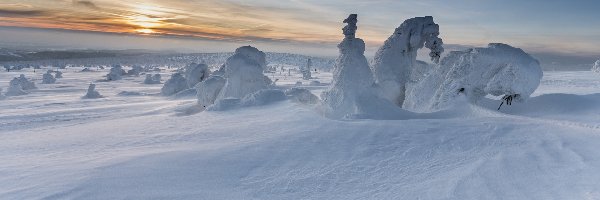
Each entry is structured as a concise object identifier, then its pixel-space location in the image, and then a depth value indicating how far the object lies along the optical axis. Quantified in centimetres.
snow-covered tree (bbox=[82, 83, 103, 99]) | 2596
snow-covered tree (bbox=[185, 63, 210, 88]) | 2745
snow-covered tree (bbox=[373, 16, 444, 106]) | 1188
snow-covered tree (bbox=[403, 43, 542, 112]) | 870
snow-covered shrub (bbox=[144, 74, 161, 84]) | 4312
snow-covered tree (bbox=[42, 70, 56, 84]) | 4356
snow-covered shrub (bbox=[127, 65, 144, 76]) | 6402
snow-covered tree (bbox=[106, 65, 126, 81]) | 5129
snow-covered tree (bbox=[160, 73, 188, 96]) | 2754
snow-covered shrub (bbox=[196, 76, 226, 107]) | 1723
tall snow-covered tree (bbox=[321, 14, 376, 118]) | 969
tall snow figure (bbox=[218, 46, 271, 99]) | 1592
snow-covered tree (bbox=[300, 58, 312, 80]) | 5406
